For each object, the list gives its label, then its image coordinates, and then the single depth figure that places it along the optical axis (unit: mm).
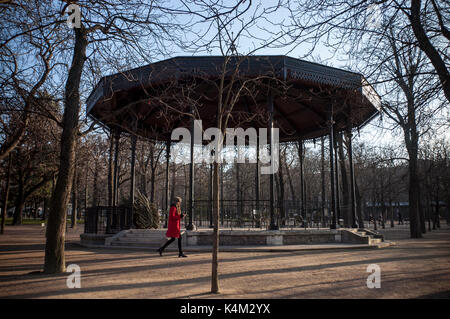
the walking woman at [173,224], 9125
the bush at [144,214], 12891
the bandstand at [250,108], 10883
